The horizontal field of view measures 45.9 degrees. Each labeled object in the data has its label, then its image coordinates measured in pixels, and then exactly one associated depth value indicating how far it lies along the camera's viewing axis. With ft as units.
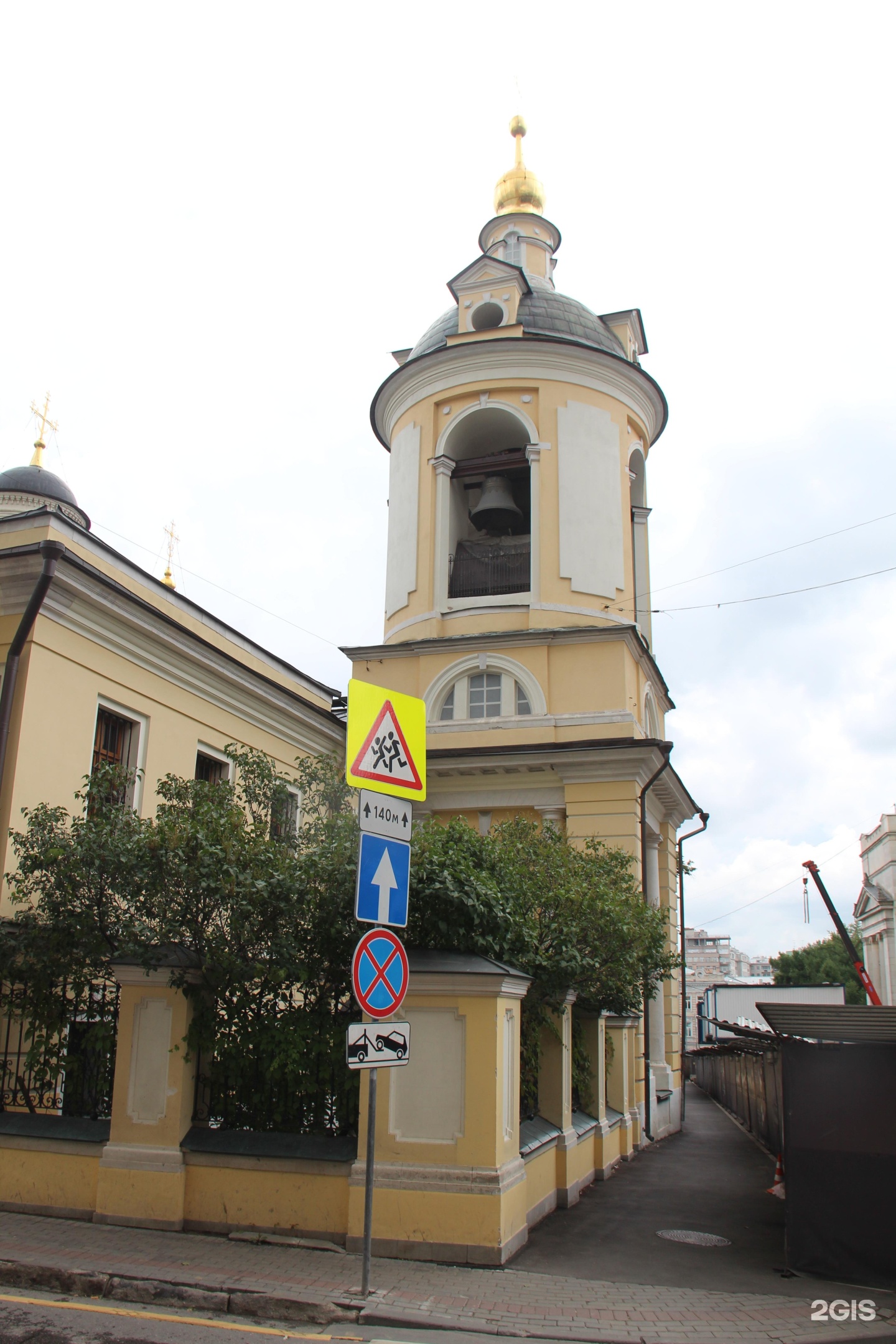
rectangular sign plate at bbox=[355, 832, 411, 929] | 25.41
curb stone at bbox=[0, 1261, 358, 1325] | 23.38
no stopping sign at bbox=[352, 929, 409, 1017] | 24.36
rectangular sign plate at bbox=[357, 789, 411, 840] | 25.88
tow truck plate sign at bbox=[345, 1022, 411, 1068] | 24.30
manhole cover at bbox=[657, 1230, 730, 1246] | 32.10
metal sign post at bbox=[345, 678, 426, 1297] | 24.54
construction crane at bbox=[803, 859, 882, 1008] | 71.77
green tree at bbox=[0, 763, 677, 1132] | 30.48
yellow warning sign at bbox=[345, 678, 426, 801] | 26.20
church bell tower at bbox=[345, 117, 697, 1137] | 64.03
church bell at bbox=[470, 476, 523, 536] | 72.02
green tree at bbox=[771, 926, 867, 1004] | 261.03
